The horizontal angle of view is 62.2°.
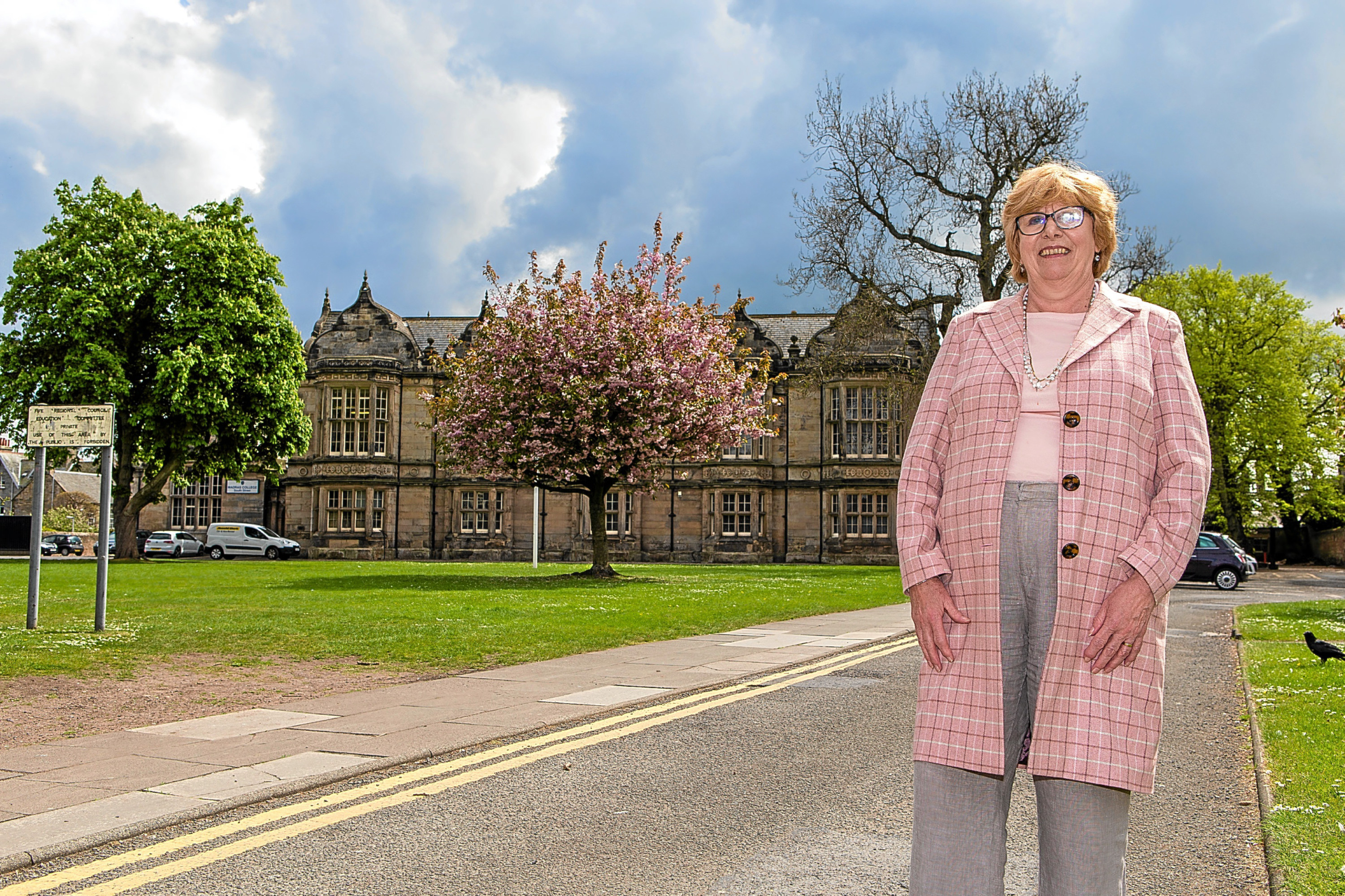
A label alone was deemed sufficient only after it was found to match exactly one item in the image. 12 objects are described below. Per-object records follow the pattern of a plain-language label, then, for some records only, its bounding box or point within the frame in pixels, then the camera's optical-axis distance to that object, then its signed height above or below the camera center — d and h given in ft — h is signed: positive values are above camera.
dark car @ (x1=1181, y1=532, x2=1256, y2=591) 101.19 -4.59
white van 172.45 -4.48
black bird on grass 35.14 -4.29
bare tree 115.65 +33.77
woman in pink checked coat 8.98 -0.52
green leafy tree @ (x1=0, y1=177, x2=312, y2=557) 119.34 +19.55
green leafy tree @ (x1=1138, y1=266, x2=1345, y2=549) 151.74 +16.72
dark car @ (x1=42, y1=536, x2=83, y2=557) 180.75 -5.33
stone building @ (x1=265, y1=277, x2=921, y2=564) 174.29 +3.56
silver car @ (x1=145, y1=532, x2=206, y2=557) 177.27 -5.12
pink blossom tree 89.25 +10.13
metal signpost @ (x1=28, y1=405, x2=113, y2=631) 42.19 +2.91
